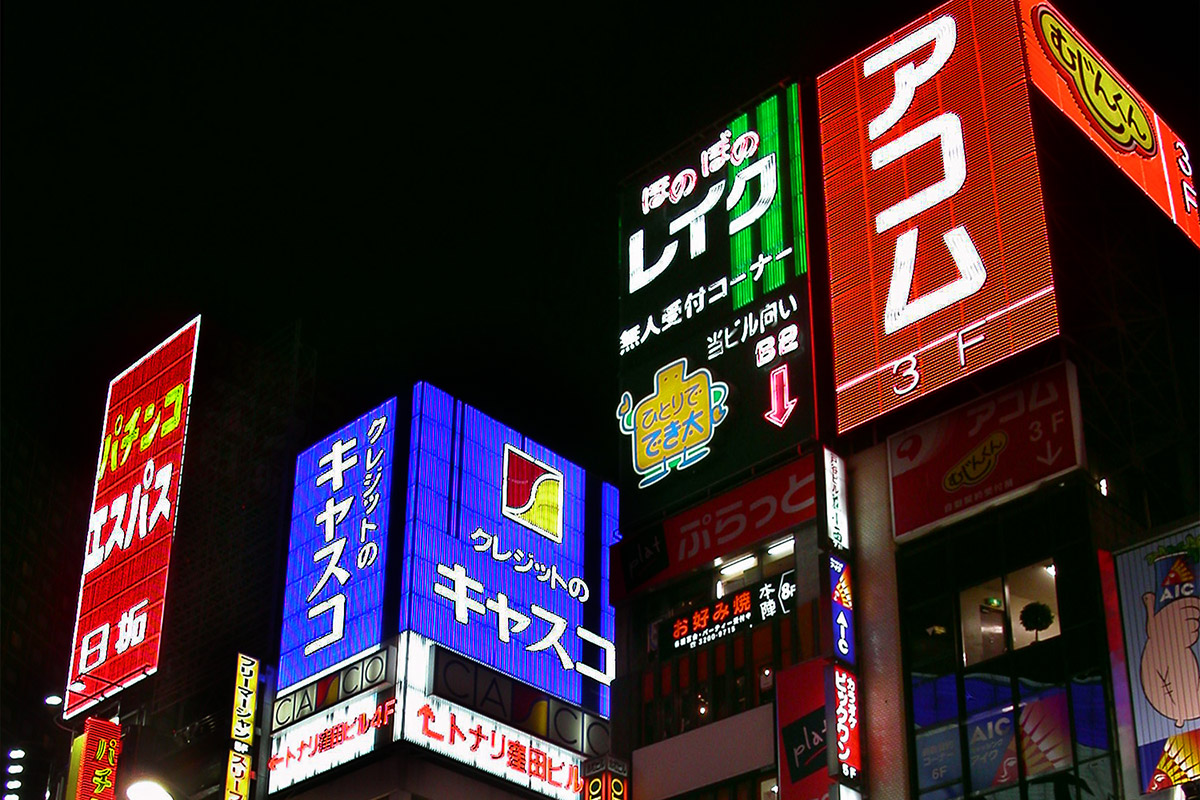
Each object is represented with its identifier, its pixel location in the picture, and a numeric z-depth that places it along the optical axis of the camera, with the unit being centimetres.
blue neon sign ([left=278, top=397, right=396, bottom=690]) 4438
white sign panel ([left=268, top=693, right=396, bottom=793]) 4250
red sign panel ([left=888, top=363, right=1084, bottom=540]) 2814
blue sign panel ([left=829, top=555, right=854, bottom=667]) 2869
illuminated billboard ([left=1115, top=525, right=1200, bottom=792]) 2441
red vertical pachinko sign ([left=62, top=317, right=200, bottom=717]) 4475
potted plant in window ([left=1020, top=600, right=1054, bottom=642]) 2709
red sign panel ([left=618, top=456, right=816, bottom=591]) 3164
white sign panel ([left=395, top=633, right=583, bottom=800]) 4241
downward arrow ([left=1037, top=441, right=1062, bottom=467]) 2789
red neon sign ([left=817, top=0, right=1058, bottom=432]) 3042
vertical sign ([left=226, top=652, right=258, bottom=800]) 4134
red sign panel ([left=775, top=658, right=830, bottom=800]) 2778
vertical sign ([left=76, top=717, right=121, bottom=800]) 4006
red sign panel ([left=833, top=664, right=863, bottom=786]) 2728
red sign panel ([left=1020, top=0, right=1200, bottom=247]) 3350
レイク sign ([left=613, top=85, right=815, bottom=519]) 3388
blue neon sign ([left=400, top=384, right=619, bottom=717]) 4453
